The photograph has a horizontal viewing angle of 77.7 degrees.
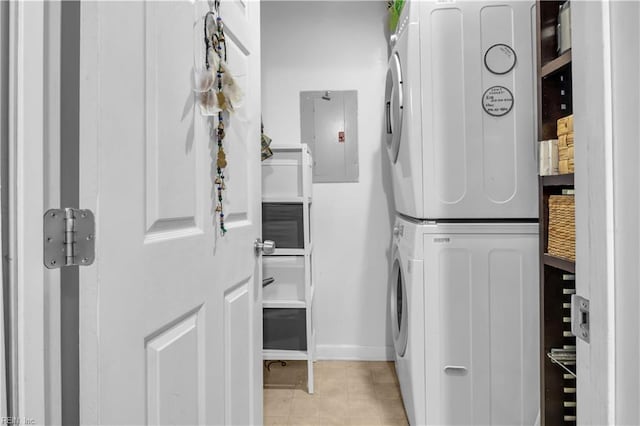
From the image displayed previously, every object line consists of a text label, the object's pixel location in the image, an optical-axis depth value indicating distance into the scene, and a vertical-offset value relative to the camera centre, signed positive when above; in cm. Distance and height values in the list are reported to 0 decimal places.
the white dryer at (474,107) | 160 +43
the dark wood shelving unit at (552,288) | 107 -20
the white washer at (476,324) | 160 -45
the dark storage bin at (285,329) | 226 -65
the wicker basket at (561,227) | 98 -4
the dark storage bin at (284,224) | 223 -5
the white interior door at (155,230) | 60 -3
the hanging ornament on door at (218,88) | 94 +32
